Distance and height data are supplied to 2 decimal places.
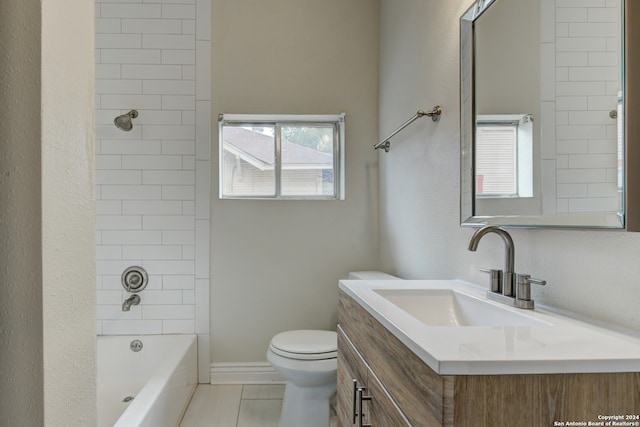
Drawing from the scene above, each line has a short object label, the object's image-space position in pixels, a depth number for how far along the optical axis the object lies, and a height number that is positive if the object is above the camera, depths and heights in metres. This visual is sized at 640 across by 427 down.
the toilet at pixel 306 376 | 1.73 -0.81
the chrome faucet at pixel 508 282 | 0.94 -0.19
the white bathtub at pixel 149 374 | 1.74 -0.96
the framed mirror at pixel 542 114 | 0.76 +0.26
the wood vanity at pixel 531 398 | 0.55 -0.29
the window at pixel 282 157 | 2.47 +0.37
